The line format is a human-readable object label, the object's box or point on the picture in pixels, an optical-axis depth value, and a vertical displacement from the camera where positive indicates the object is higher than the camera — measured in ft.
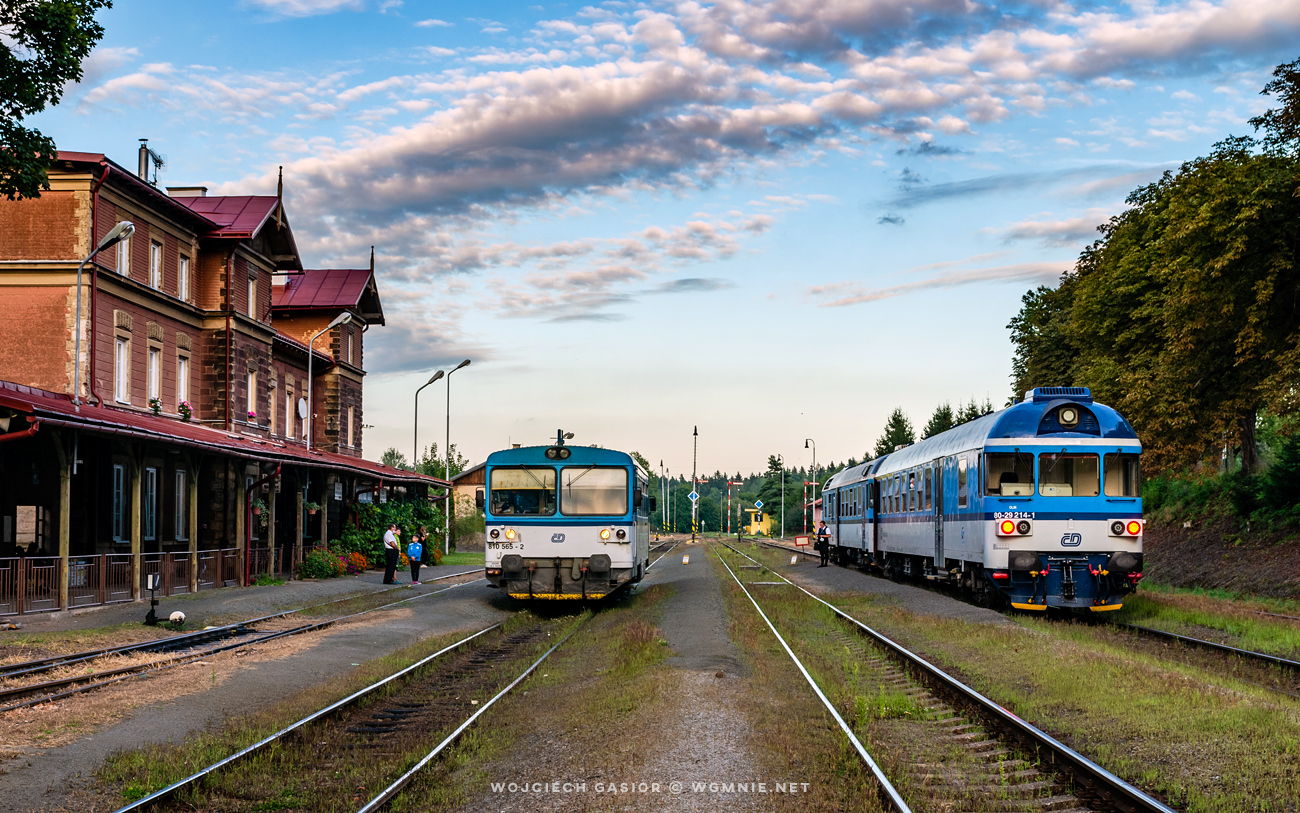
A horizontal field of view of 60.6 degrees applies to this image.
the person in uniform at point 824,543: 141.59 -8.90
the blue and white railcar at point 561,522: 69.21 -2.83
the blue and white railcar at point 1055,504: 58.23 -1.77
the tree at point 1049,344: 169.78 +19.88
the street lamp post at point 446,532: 155.12 -7.60
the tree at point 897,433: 341.41 +12.33
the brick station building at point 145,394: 70.38 +7.35
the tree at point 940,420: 306.55 +14.60
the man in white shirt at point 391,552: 97.50 -6.50
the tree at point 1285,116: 86.53 +28.18
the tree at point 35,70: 61.41 +23.49
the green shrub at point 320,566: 102.63 -8.20
